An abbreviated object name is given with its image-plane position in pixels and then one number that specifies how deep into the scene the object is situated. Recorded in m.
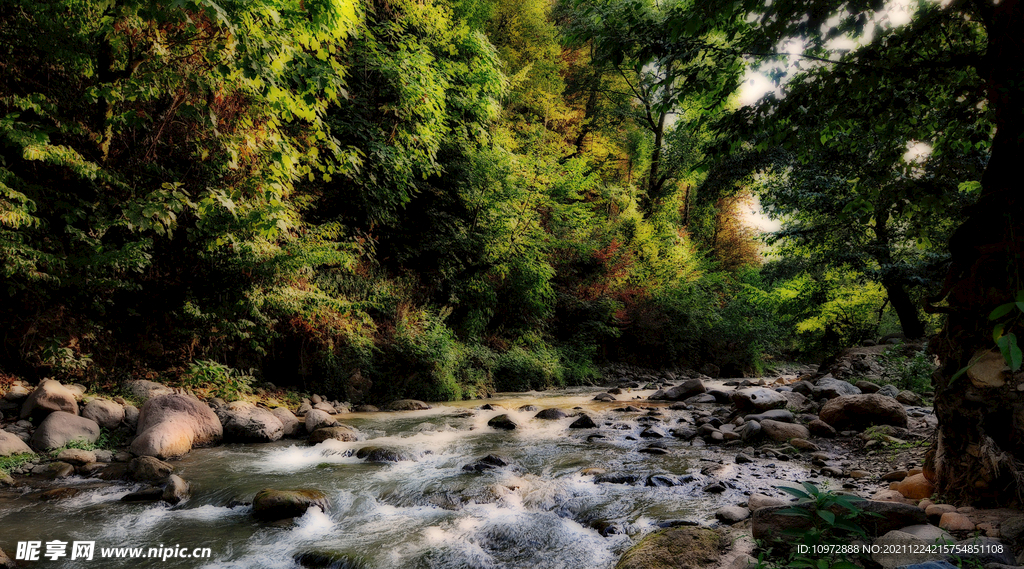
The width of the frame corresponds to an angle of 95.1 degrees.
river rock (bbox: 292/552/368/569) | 3.36
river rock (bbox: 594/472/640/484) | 4.98
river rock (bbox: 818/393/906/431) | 6.11
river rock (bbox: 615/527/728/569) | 2.66
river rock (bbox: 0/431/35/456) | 4.71
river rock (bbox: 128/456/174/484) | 4.76
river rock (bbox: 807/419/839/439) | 6.35
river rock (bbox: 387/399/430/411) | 9.20
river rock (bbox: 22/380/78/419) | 5.39
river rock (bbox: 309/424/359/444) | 6.51
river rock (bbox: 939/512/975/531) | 2.55
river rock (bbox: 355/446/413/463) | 5.86
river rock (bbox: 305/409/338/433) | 7.05
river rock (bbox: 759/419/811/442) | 6.29
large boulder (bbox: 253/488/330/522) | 4.06
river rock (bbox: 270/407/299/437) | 7.02
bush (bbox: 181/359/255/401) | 7.11
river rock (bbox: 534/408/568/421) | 8.56
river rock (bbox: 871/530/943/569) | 2.24
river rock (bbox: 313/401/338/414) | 8.44
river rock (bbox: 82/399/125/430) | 5.68
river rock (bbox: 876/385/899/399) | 8.07
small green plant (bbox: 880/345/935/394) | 8.47
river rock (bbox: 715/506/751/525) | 3.53
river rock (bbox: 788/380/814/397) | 8.65
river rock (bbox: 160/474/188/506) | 4.30
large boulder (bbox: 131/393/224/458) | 5.41
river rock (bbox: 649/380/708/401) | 11.11
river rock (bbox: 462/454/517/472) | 5.47
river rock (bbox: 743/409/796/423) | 6.92
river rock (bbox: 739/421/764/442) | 6.52
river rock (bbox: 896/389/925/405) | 7.41
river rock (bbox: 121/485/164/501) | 4.30
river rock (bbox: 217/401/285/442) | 6.54
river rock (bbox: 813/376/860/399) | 8.07
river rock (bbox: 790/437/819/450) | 5.85
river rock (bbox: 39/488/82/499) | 4.16
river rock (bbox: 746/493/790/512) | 3.24
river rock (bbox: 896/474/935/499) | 3.16
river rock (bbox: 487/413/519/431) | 7.75
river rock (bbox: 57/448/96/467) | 4.94
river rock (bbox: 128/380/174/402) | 6.45
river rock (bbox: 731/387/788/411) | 7.78
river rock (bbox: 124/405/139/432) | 5.90
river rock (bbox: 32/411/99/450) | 5.10
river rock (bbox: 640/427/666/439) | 7.17
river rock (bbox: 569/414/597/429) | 7.77
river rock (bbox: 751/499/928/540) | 2.64
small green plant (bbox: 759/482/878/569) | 2.11
